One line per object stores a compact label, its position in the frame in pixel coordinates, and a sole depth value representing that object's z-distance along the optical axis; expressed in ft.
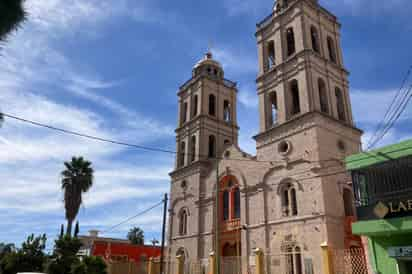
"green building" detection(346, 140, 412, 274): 41.40
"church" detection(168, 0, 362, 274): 68.90
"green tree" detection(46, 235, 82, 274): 71.97
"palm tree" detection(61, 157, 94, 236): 106.52
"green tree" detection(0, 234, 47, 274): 73.68
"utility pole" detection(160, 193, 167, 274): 71.15
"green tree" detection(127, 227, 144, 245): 239.26
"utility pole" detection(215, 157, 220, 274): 53.01
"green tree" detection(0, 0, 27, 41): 18.66
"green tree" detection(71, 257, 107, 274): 70.49
